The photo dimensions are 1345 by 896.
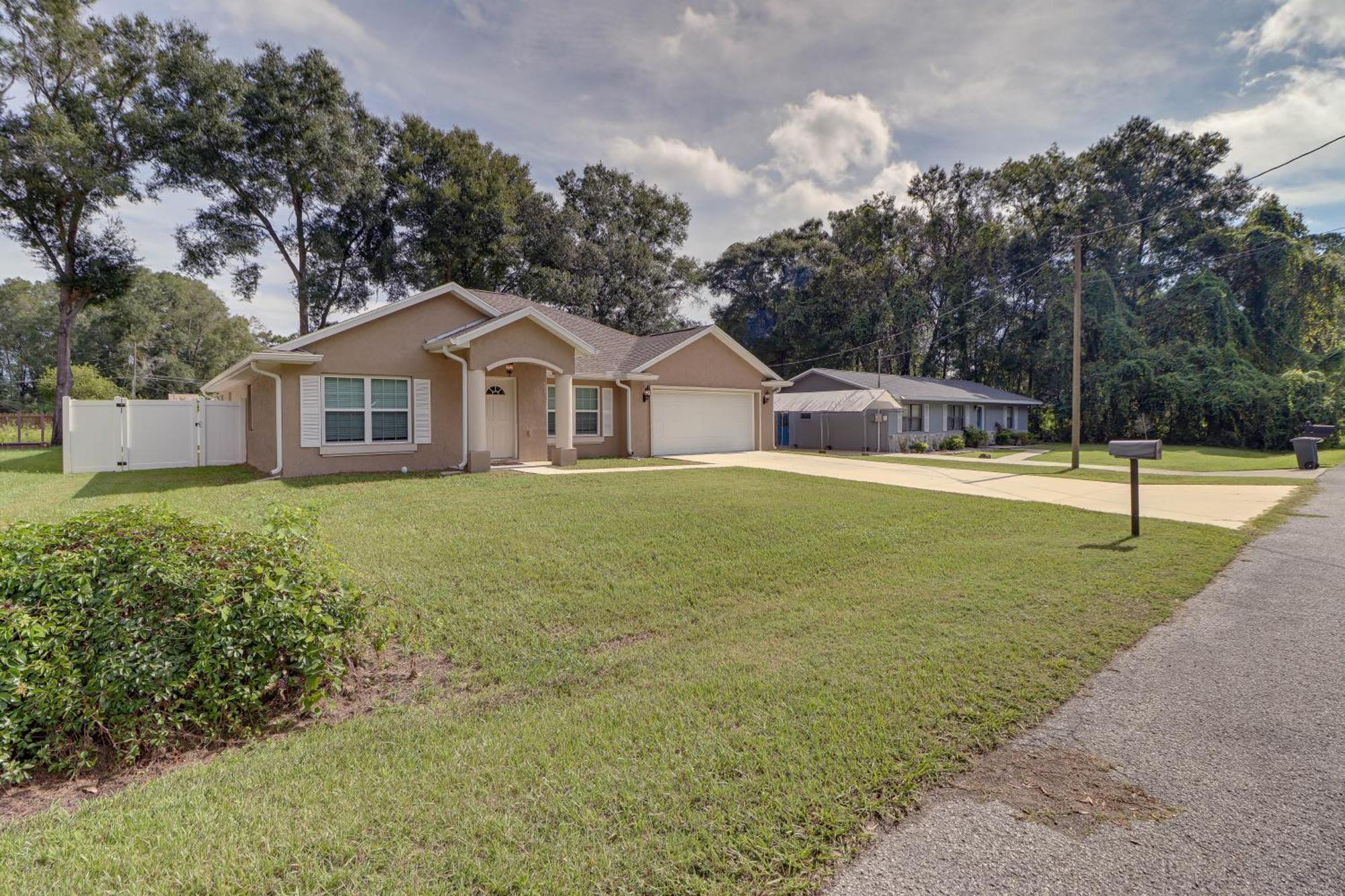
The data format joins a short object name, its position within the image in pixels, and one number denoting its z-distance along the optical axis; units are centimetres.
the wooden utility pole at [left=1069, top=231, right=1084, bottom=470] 1797
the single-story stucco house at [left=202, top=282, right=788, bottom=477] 1302
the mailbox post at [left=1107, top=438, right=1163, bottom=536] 758
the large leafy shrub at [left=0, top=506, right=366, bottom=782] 297
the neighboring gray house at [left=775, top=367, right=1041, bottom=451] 2564
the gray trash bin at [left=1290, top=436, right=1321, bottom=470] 1695
